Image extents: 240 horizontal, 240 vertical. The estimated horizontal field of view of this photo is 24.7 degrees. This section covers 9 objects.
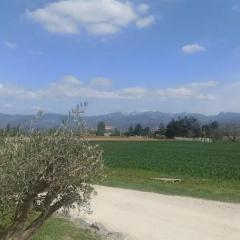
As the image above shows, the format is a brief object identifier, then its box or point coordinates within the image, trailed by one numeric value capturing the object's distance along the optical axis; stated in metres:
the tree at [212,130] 142.62
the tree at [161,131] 150.14
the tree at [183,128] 143.50
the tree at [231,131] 135.62
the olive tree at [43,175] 7.54
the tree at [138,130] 158.44
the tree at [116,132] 148.01
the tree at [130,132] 157.48
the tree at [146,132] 155.48
